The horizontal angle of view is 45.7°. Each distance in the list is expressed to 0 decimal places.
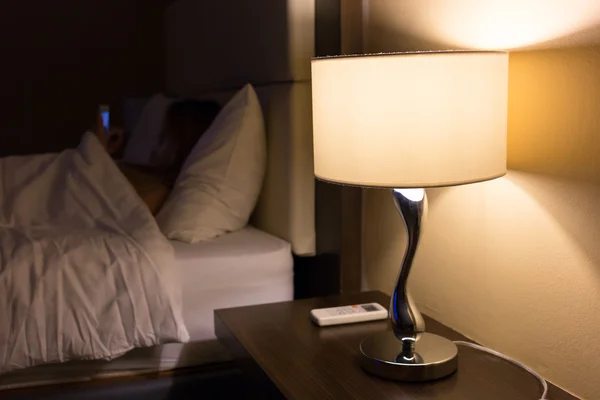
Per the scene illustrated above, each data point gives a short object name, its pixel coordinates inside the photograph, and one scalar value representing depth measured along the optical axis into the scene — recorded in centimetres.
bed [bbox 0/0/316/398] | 178
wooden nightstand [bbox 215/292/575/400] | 115
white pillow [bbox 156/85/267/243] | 201
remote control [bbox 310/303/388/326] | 149
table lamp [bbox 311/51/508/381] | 109
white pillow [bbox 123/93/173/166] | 286
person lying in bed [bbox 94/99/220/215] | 230
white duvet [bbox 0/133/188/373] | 160
